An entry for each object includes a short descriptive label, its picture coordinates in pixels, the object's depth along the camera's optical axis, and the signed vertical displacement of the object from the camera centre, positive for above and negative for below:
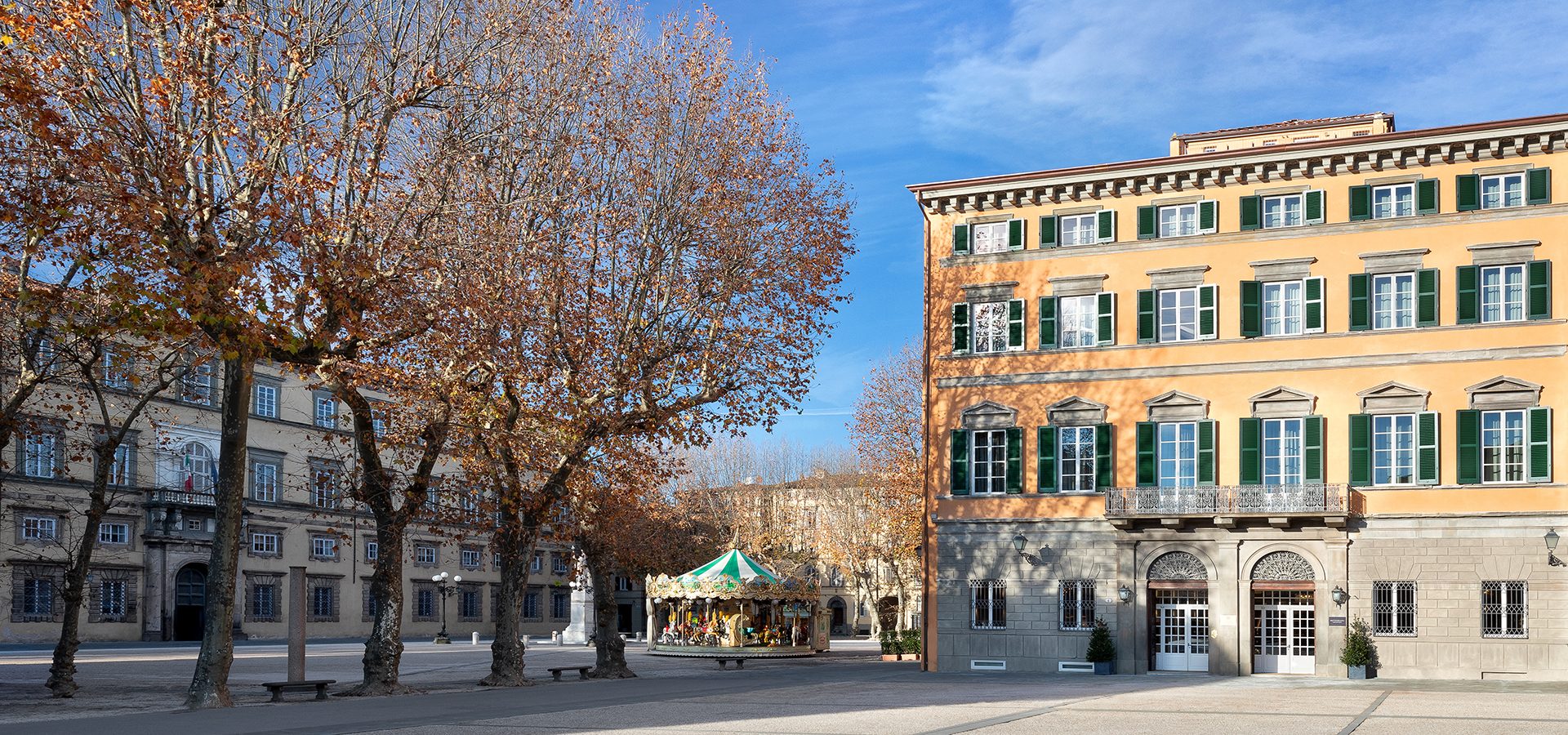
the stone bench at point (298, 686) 24.08 -3.54
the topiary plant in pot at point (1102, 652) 35.19 -4.19
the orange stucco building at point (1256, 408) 32.81 +1.81
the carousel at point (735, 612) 48.00 -4.61
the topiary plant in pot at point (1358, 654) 32.78 -3.96
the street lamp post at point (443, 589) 65.62 -5.76
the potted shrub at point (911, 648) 46.06 -5.37
